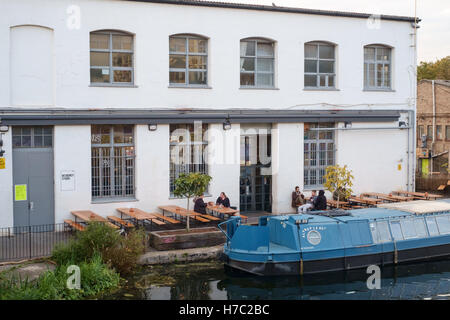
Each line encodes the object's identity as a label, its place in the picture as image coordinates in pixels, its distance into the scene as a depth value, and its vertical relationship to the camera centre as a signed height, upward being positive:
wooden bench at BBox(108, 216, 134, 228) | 18.75 -2.46
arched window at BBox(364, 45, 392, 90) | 25.42 +3.09
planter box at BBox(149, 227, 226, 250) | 17.63 -2.78
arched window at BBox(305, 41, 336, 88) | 24.22 +3.03
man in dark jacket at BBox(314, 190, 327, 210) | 21.64 -2.06
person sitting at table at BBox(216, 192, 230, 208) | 21.67 -2.04
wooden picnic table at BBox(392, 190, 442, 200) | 24.49 -2.12
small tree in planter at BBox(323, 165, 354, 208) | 21.64 -1.42
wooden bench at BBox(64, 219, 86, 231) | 18.11 -2.47
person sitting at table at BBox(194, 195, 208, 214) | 20.92 -2.14
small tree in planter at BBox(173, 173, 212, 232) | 18.36 -1.24
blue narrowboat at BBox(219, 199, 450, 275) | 16.38 -2.71
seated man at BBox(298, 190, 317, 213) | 22.00 -2.29
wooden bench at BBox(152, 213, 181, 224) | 19.52 -2.43
